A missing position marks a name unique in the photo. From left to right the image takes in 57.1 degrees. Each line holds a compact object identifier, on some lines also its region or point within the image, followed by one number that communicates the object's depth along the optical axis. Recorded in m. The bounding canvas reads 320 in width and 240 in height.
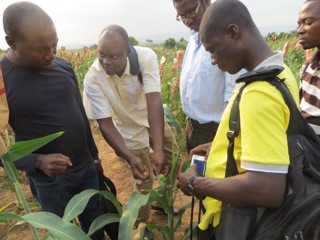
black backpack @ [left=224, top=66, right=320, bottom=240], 0.86
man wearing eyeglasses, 1.65
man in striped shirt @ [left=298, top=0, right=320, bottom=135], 1.55
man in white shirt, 1.70
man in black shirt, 1.34
